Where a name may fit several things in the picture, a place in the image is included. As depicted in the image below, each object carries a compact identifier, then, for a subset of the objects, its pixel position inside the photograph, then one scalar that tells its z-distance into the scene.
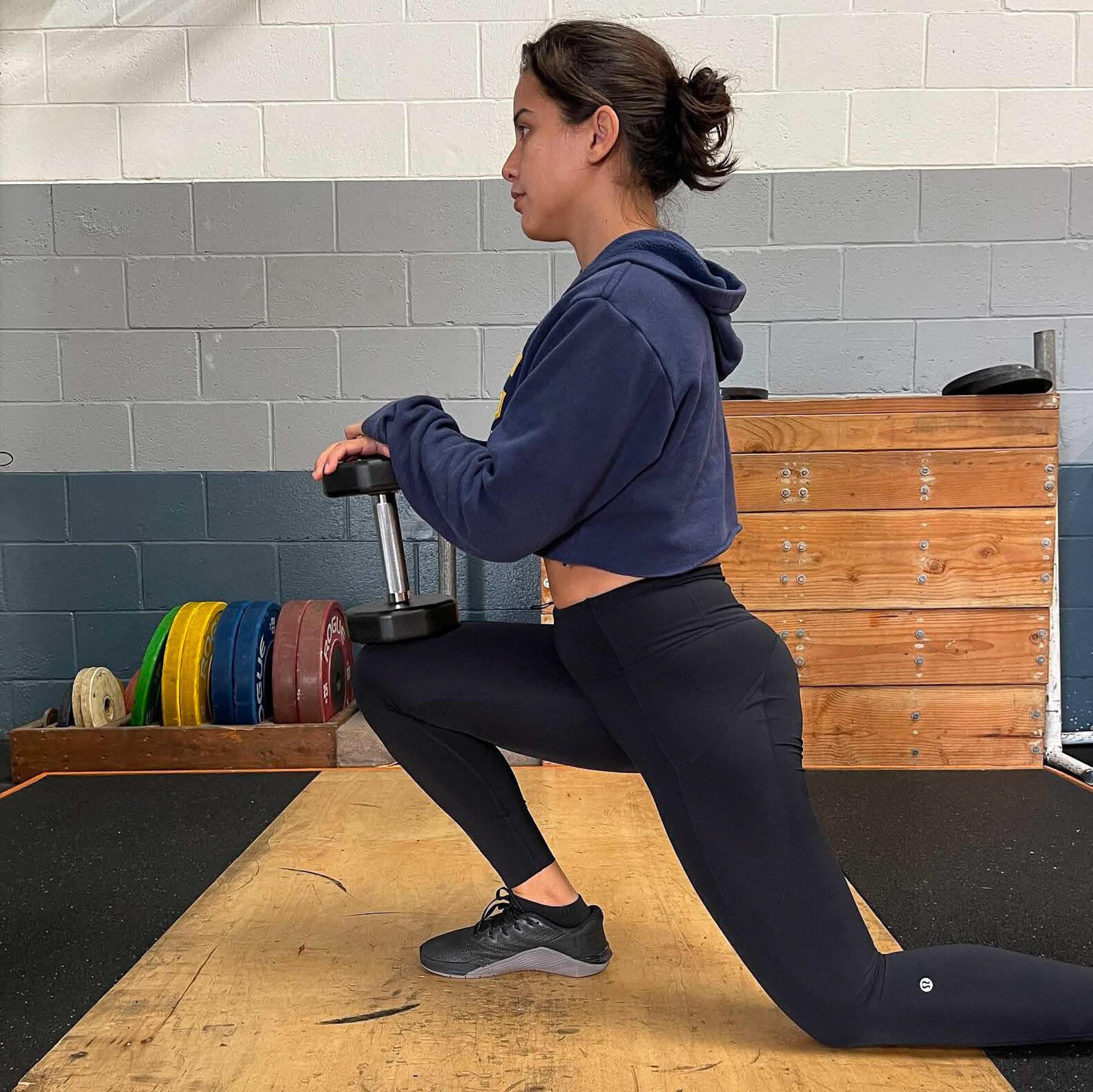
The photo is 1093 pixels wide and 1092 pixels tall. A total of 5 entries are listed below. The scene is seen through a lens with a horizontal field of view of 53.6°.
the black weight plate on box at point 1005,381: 2.98
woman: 1.32
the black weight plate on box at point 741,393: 3.13
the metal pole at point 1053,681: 3.14
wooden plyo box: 3.08
